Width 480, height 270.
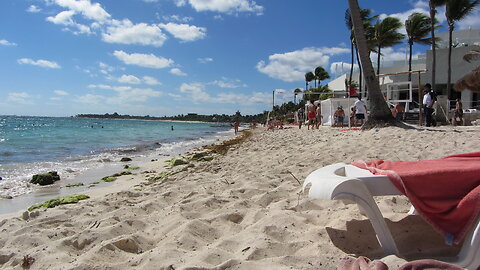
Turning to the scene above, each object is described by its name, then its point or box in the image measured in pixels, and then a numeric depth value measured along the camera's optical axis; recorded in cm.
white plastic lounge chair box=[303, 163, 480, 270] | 235
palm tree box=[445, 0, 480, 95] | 2161
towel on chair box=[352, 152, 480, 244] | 222
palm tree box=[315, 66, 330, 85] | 5234
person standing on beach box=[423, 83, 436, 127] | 1207
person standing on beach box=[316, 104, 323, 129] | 1919
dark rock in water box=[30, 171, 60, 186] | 768
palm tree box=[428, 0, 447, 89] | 2206
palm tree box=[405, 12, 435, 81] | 2638
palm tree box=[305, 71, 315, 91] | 5706
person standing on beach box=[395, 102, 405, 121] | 1439
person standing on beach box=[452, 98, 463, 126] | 1460
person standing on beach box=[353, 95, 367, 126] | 1321
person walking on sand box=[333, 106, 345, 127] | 1695
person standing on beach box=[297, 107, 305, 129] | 2090
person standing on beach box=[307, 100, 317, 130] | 1752
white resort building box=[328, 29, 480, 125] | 2012
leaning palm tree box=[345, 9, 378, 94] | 2980
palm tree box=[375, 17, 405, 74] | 2828
